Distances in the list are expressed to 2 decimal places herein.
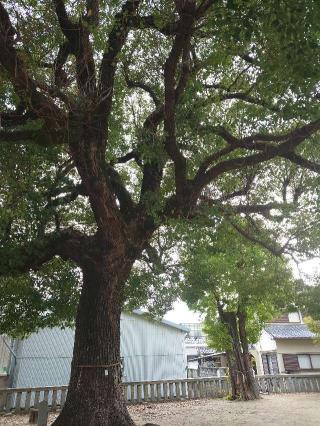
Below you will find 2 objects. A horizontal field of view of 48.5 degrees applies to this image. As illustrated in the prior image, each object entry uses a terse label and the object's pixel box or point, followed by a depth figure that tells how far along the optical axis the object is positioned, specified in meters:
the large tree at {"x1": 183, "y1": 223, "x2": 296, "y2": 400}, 9.98
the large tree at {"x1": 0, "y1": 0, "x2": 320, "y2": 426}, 4.78
